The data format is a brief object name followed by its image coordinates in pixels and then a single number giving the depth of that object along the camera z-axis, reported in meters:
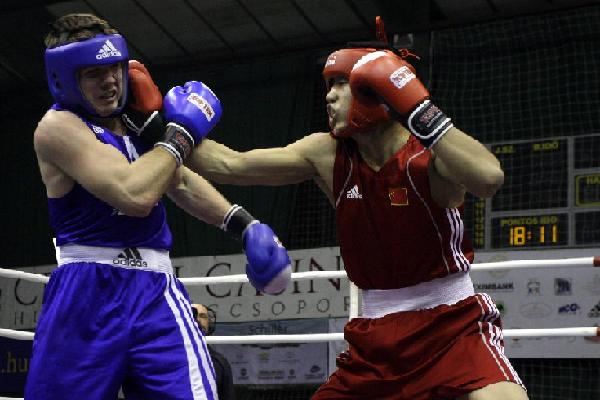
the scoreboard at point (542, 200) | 7.11
